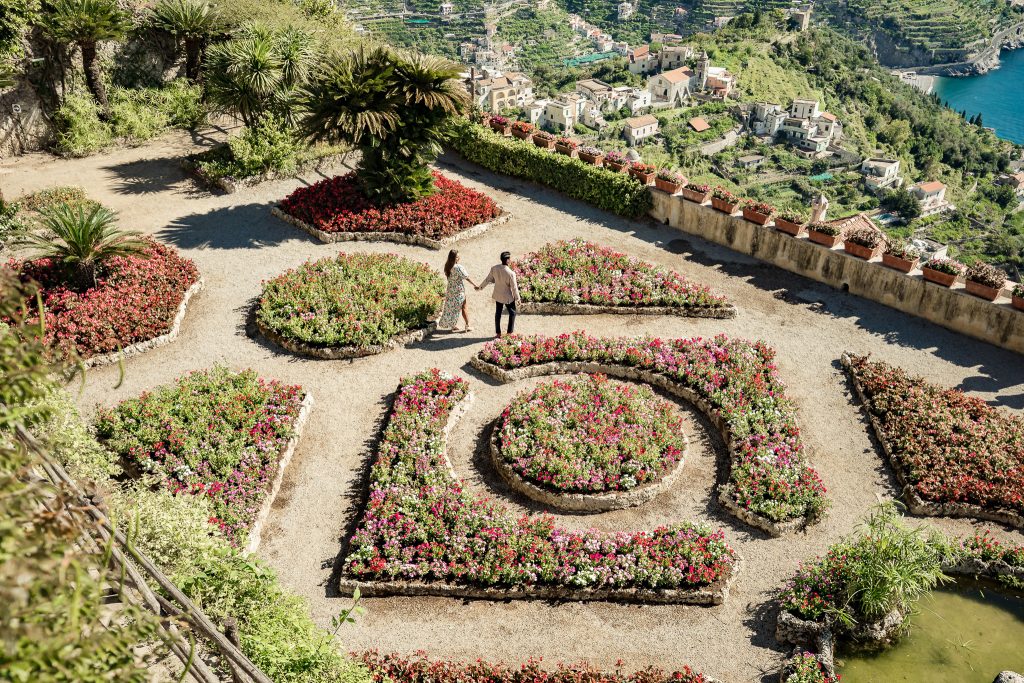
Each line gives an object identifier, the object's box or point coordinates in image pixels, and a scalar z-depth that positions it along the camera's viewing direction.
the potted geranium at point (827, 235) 18.44
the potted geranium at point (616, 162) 22.55
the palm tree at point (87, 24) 23.31
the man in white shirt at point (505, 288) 15.67
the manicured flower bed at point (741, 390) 12.39
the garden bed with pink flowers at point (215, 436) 12.21
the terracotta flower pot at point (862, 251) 17.88
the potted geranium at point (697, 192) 20.73
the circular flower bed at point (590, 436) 12.79
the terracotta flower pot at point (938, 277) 16.77
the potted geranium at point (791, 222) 18.97
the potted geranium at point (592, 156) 22.84
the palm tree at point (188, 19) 26.25
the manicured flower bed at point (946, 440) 12.56
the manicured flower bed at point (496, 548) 11.00
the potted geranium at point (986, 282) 16.31
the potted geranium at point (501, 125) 25.38
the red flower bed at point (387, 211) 20.62
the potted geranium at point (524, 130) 24.77
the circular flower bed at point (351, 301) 16.23
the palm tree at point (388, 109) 19.94
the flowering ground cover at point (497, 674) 9.64
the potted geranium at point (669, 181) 21.11
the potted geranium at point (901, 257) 17.39
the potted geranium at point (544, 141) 24.17
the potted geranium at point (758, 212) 19.47
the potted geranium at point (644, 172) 21.83
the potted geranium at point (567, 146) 23.56
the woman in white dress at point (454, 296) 16.22
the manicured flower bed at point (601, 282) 17.73
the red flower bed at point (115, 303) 15.65
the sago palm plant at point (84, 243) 16.19
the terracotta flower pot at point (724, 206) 20.19
